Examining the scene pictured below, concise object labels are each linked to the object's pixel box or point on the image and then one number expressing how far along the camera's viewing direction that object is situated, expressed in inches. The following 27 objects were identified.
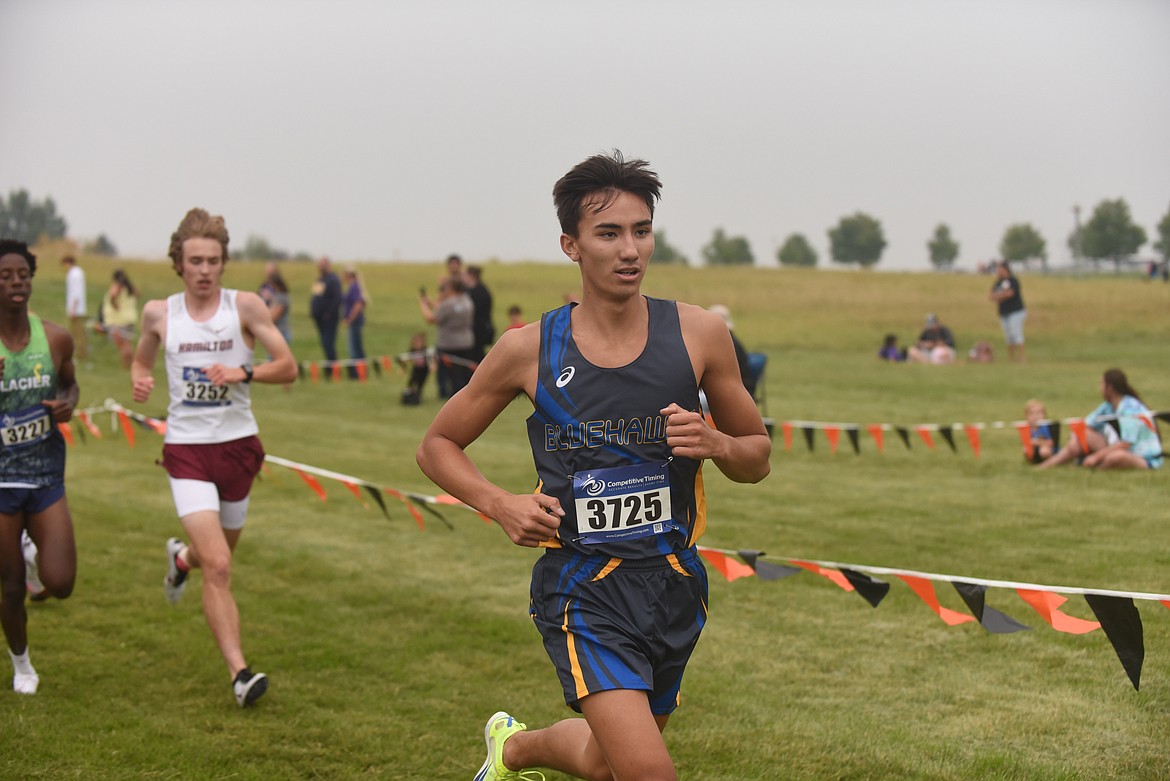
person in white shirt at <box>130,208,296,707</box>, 241.4
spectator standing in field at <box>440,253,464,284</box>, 759.7
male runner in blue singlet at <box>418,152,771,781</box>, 143.9
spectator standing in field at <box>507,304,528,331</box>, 814.7
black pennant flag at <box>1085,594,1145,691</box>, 174.2
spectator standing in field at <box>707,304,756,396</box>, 451.9
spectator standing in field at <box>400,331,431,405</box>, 804.6
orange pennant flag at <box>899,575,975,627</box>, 209.3
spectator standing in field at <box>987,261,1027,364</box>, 943.7
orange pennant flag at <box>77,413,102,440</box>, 615.6
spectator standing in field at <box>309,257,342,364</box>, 916.0
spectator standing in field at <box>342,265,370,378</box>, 936.3
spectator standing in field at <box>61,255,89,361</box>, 961.7
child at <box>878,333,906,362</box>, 1114.1
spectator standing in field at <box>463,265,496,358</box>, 773.9
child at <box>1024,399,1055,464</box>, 508.7
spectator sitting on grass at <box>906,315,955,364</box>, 1056.8
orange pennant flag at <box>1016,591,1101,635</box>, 184.7
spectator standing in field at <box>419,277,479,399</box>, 754.2
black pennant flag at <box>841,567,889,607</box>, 213.9
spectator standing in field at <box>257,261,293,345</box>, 853.5
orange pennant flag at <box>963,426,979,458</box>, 481.7
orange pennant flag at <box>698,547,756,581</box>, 240.1
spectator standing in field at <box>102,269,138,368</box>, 1024.9
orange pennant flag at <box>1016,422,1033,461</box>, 506.0
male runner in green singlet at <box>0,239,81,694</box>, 241.3
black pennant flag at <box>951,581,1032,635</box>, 194.1
